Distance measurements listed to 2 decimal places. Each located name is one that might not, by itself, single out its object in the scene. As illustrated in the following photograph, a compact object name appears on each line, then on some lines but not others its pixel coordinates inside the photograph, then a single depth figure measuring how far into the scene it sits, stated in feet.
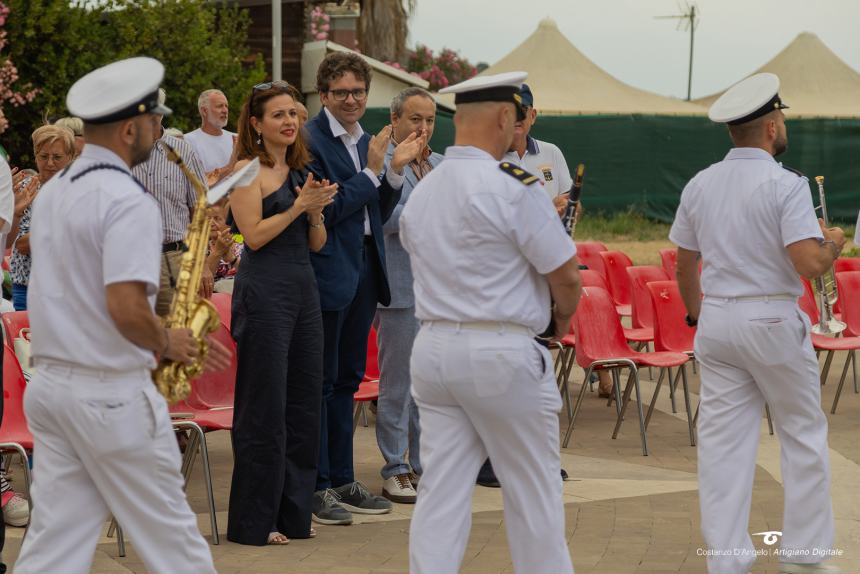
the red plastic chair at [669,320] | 51.67
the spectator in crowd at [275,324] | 33.19
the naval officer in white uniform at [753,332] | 29.92
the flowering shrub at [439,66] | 214.99
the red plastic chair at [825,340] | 55.65
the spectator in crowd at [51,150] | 41.29
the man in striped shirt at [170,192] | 40.25
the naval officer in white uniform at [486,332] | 24.75
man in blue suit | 35.81
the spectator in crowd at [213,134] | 64.16
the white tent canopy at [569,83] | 160.91
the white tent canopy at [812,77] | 173.50
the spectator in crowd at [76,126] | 43.67
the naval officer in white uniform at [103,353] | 21.65
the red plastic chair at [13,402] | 34.58
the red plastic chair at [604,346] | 48.86
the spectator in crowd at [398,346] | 39.19
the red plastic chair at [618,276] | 66.37
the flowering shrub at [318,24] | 142.66
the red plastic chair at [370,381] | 42.92
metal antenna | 288.33
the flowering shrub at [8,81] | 87.25
